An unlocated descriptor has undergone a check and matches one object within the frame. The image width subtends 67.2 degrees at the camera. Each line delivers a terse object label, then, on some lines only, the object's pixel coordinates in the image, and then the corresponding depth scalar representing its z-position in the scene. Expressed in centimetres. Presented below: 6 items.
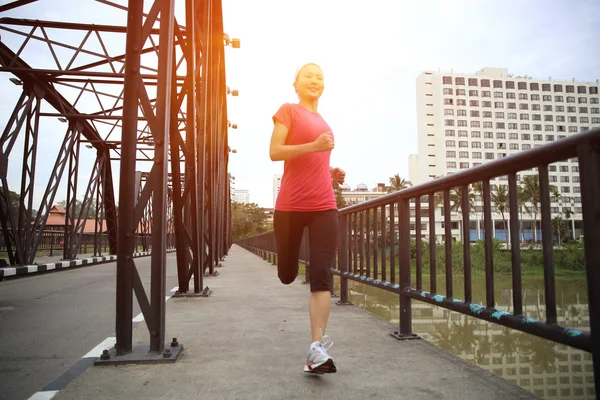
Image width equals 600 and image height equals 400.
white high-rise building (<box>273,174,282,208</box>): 17400
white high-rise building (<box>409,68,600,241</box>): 9162
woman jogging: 265
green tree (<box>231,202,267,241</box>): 8869
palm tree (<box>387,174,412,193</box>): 7899
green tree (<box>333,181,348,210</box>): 7643
